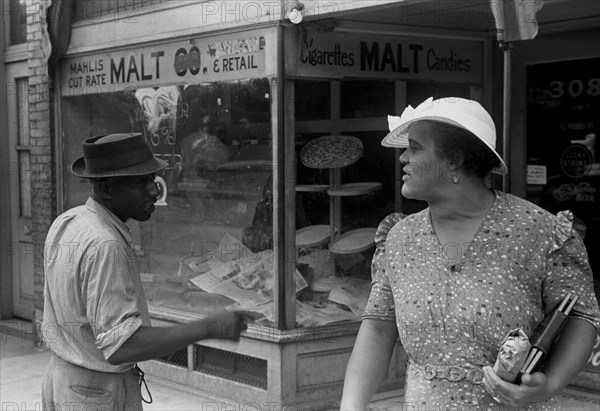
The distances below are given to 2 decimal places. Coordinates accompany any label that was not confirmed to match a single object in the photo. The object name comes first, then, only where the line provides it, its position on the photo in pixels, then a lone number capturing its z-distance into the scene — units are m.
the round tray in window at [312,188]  5.68
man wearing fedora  2.80
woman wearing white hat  2.32
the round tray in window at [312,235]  5.69
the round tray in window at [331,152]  5.72
